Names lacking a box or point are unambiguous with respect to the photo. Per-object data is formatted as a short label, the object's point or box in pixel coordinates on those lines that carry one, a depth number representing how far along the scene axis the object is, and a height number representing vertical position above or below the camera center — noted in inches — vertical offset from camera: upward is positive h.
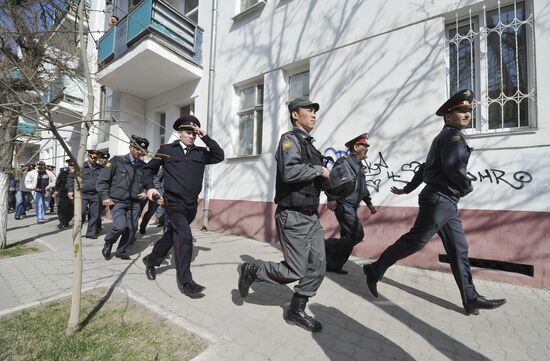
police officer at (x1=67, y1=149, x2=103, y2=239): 249.4 -5.2
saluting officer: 123.1 +1.9
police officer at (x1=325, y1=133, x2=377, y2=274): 150.3 -13.3
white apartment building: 150.6 +69.2
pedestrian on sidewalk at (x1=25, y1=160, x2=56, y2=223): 356.8 +0.7
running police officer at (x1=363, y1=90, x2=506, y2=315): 107.7 -0.4
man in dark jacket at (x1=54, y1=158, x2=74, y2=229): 309.3 -16.3
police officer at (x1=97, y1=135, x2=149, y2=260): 177.5 -3.3
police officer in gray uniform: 98.4 -10.3
